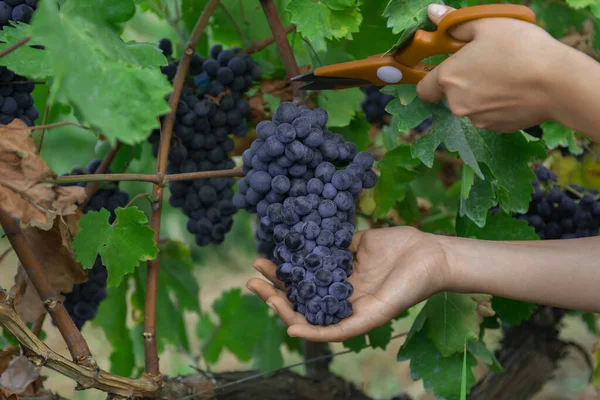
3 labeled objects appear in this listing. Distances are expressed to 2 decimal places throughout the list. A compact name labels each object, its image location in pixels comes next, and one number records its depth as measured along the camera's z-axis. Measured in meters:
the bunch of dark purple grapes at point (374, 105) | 1.90
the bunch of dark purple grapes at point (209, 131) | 1.44
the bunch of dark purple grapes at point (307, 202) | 1.03
